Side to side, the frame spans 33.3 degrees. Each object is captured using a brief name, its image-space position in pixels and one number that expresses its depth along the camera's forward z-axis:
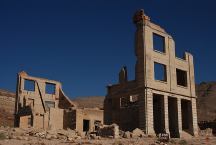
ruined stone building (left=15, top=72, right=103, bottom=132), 35.12
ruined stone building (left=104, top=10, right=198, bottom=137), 28.67
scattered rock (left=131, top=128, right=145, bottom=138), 25.17
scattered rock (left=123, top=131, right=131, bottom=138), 24.11
